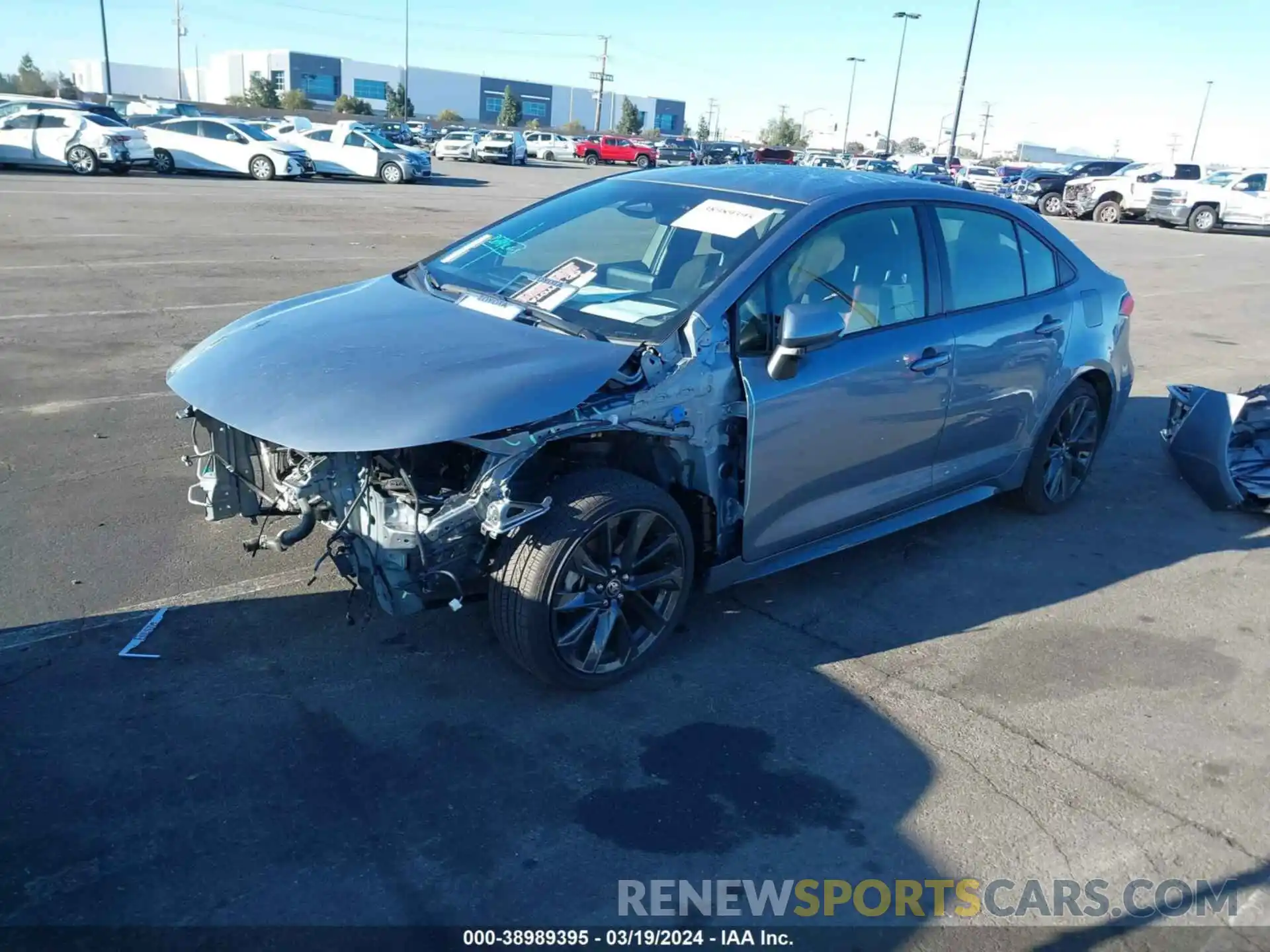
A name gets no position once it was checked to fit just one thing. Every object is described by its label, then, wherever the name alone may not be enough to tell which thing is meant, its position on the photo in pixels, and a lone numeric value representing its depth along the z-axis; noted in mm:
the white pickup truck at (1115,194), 31516
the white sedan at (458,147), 48094
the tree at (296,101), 92062
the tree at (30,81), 96062
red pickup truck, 56375
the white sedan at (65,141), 25047
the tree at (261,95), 94625
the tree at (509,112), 104562
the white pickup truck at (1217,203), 30375
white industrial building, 122312
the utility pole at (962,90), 45281
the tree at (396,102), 100231
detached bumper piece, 6145
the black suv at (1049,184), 34281
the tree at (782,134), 105375
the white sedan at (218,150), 28016
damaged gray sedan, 3410
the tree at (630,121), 108812
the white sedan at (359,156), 30266
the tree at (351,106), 93125
